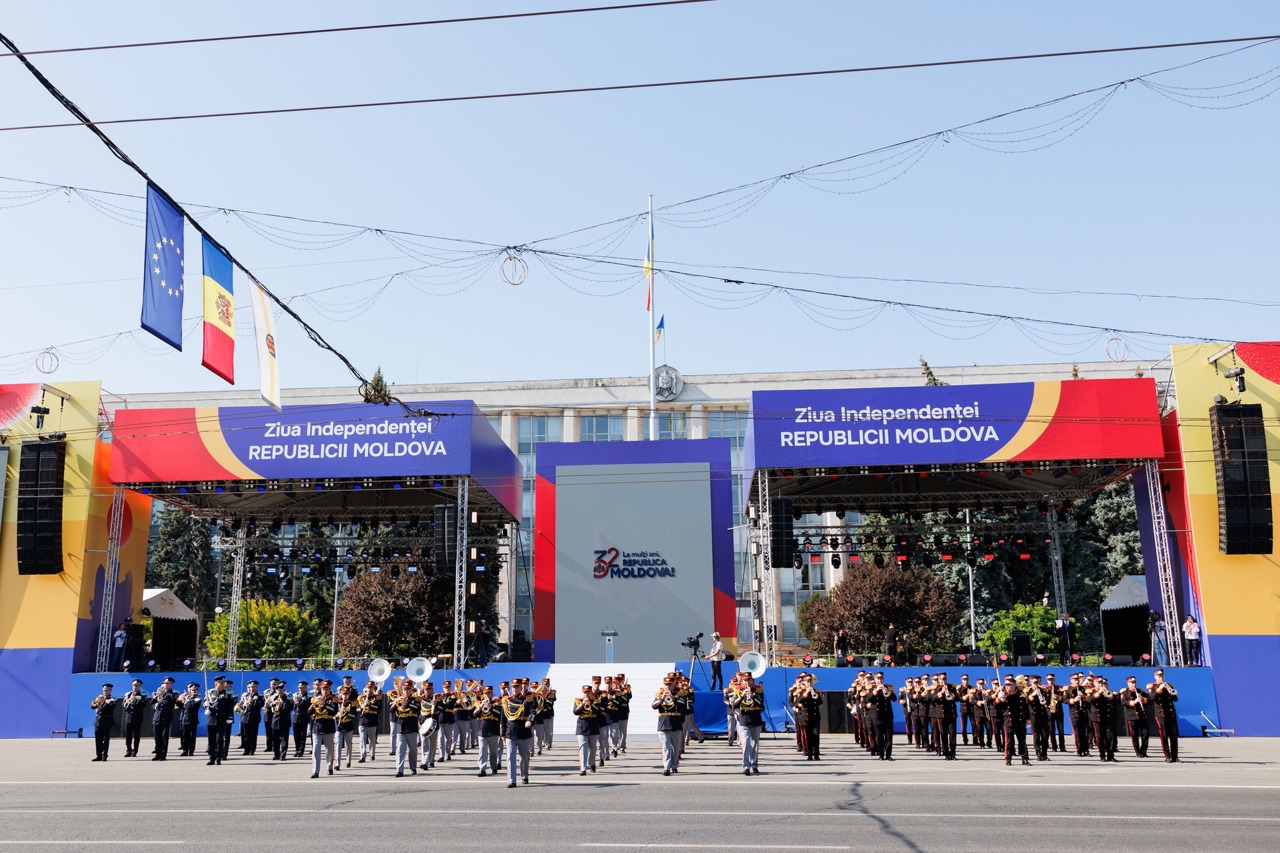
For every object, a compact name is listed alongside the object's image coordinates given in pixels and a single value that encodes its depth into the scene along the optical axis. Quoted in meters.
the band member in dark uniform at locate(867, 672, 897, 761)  19.06
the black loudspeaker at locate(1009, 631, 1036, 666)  26.89
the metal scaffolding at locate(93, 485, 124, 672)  28.77
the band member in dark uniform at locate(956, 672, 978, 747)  21.44
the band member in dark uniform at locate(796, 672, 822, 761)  18.73
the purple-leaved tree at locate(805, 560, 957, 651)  39.84
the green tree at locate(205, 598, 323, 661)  45.81
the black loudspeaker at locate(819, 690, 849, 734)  25.70
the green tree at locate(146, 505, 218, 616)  57.38
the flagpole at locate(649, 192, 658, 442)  43.88
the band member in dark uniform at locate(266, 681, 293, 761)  21.16
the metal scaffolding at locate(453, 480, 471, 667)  27.28
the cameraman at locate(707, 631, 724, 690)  25.31
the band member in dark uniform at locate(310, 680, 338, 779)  17.19
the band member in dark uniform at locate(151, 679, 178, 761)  20.88
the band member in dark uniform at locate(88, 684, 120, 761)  20.77
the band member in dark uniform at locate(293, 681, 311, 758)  21.72
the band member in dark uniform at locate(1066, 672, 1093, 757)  19.92
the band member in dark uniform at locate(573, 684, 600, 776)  16.88
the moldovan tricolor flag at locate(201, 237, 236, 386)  12.60
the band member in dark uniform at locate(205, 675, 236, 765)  20.28
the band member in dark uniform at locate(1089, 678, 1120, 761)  18.86
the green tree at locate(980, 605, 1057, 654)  39.50
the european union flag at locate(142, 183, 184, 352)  10.98
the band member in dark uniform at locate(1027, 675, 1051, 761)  19.06
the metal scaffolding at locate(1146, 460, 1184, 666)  25.77
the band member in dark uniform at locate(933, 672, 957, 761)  19.62
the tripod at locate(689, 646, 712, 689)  25.88
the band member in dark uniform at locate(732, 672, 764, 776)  16.39
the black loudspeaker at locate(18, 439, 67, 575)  27.75
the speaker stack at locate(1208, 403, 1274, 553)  24.75
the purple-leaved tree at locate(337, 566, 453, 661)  40.31
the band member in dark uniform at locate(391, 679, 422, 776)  17.20
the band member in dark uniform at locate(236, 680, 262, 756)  22.09
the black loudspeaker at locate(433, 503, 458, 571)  28.27
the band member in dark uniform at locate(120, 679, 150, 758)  21.62
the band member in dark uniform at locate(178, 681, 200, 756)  22.02
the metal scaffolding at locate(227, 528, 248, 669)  32.06
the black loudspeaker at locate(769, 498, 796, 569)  26.78
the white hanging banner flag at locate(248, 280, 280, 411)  13.48
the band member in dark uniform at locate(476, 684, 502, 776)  16.81
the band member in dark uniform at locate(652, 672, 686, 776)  16.88
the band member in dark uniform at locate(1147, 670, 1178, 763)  18.61
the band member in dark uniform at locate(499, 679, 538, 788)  15.59
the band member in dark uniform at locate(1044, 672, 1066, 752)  20.09
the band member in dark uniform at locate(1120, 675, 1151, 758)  19.36
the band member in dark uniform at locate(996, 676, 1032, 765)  18.41
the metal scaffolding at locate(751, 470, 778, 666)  26.69
